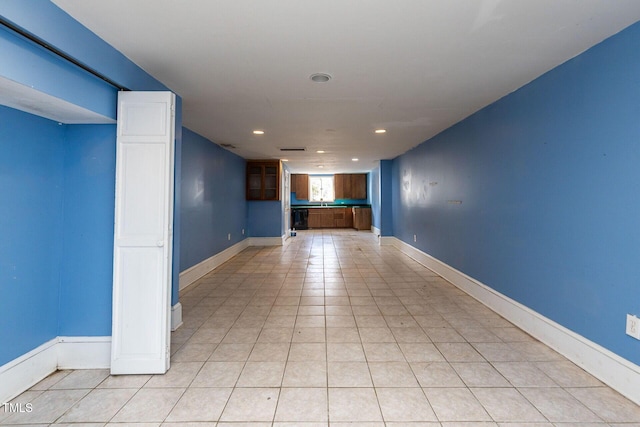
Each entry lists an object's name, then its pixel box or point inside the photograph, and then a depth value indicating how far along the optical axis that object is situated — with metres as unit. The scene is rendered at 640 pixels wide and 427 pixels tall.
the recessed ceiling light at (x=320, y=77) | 2.35
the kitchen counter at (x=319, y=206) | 11.38
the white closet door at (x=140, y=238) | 1.98
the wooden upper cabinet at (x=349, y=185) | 11.16
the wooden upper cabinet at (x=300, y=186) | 11.24
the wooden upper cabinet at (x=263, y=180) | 7.18
